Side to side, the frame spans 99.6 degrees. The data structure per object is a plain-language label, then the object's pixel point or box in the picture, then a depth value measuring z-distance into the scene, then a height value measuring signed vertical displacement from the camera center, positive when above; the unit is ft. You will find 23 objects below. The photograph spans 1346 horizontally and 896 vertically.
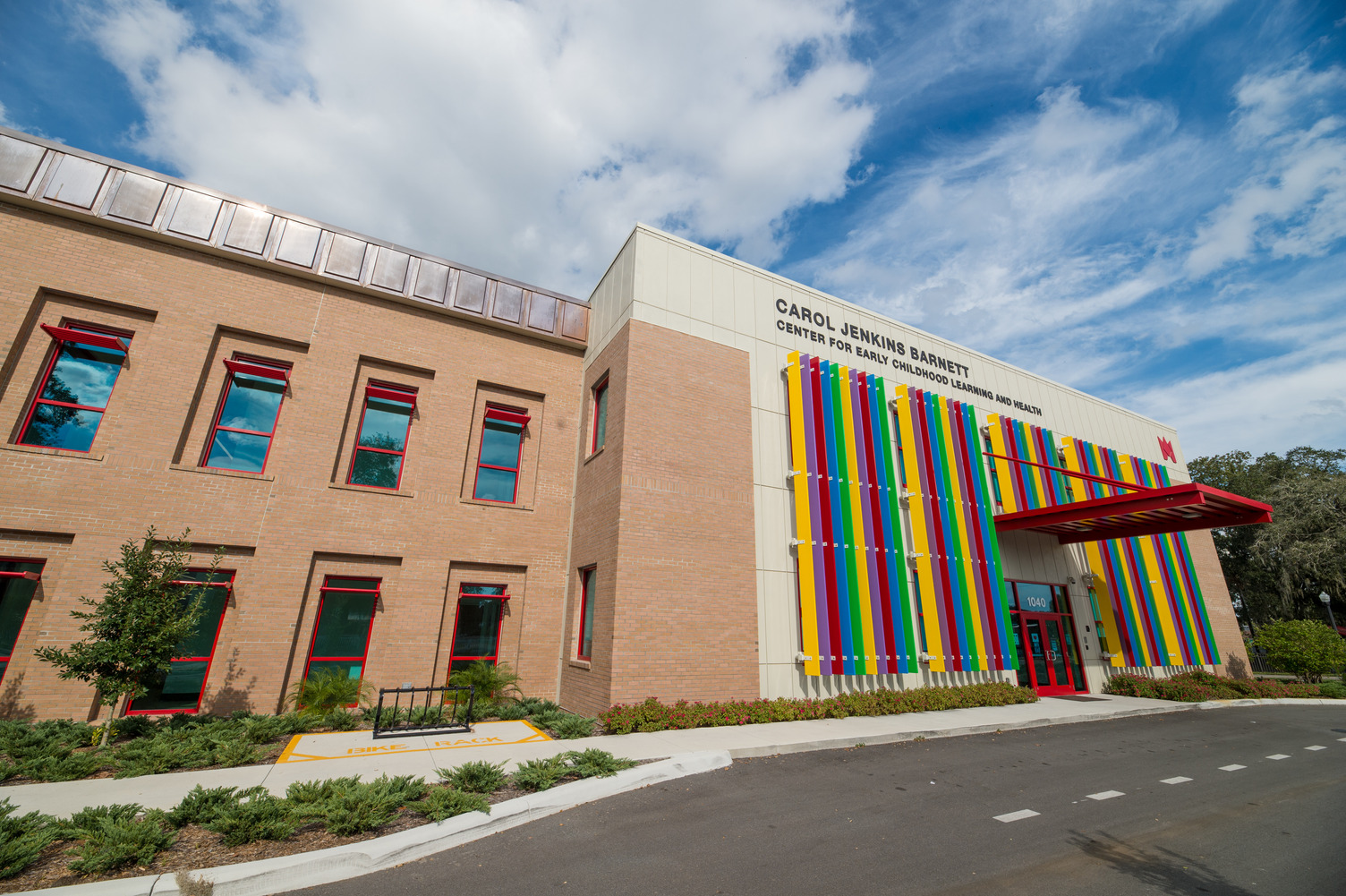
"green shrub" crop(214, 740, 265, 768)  28.55 -6.57
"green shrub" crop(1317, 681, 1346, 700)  67.53 -5.28
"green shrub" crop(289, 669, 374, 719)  39.78 -4.89
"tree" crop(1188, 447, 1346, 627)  107.24 +21.38
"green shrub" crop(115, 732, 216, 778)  26.96 -6.51
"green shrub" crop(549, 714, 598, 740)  35.60 -6.09
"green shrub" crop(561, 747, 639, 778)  26.53 -6.21
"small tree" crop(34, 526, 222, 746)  32.65 -0.91
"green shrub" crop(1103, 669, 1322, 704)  59.52 -4.89
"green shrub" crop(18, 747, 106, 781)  25.80 -6.68
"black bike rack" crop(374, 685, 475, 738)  36.65 -6.00
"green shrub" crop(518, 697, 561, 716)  42.68 -5.80
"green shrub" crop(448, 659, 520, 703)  43.65 -4.15
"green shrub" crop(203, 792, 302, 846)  18.75 -6.55
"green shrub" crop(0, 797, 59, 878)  16.19 -6.55
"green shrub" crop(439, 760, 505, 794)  24.50 -6.39
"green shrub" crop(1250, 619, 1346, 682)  78.54 -0.51
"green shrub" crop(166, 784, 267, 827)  19.93 -6.44
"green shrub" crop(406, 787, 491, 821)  21.32 -6.58
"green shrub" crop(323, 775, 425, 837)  19.83 -6.41
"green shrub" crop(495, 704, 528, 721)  41.50 -6.08
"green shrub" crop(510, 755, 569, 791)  24.76 -6.28
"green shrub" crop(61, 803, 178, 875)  16.60 -6.59
